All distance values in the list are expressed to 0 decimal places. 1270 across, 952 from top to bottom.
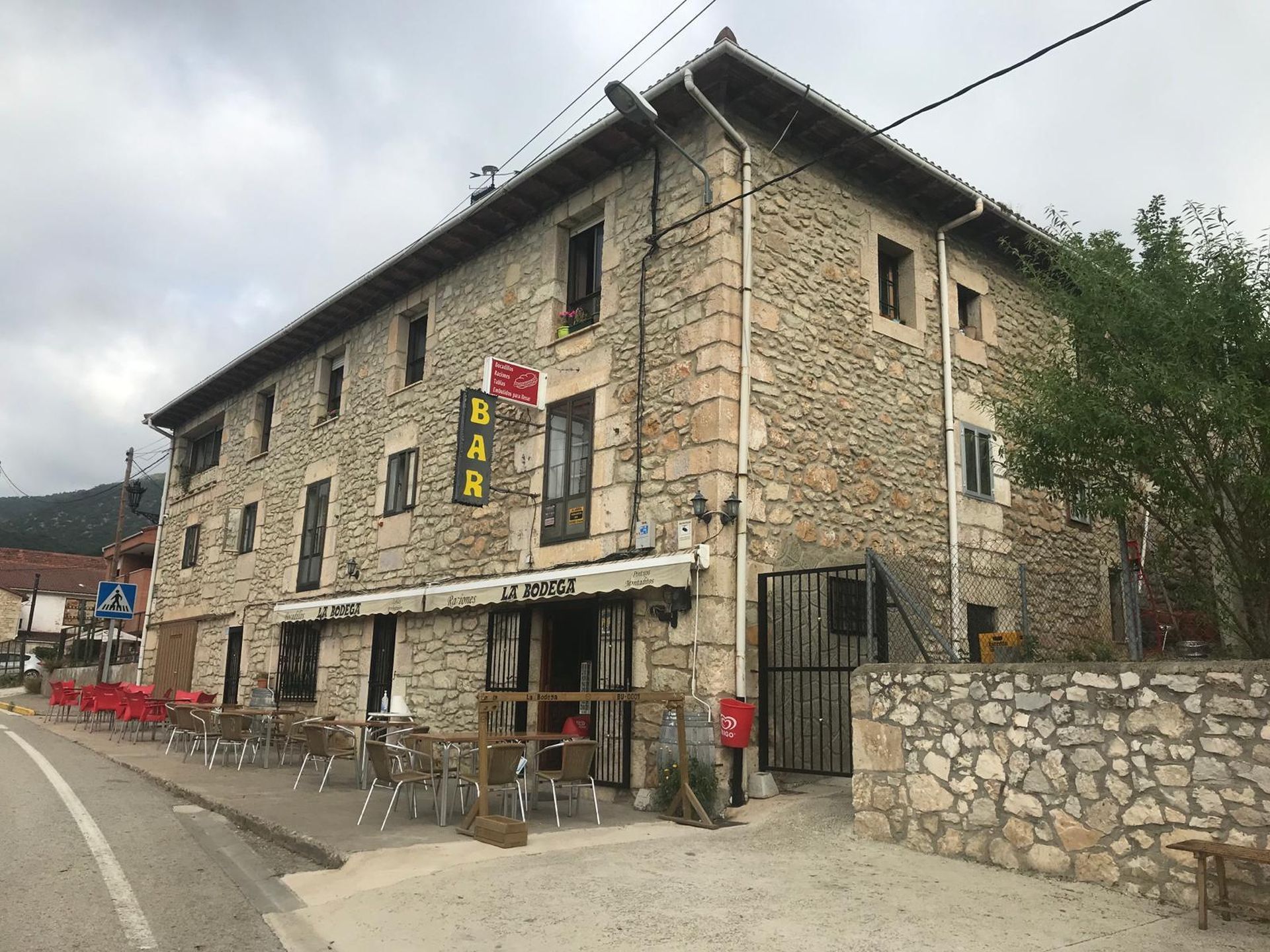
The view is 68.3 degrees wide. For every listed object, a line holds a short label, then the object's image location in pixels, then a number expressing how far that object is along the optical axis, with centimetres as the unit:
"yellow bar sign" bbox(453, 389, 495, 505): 1066
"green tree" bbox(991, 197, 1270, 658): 647
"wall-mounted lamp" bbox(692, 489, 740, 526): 862
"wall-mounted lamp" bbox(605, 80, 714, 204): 811
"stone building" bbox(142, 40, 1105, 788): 906
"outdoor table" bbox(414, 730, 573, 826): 741
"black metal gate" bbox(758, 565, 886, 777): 845
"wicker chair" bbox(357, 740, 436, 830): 720
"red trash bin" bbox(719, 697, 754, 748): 816
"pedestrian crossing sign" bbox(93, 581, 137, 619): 1683
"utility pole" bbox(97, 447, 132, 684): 2483
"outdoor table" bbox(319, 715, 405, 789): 952
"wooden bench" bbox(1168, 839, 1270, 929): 442
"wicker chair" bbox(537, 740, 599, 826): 750
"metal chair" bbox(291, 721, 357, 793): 913
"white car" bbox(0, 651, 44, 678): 3490
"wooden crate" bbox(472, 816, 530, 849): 654
